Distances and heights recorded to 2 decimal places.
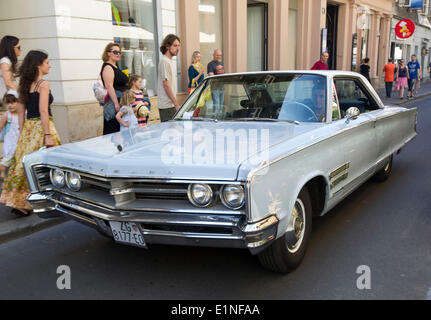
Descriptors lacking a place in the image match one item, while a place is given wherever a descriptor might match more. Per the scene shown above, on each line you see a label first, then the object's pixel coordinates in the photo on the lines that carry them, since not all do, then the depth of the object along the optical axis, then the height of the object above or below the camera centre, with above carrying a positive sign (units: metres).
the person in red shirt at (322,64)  12.31 +0.17
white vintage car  2.65 -0.69
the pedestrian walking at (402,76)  18.70 -0.38
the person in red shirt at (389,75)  18.94 -0.33
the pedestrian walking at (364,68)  18.05 +0.02
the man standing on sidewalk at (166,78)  6.48 -0.07
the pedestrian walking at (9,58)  5.50 +0.26
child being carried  5.05 -0.60
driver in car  3.89 -0.31
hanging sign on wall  18.44 +1.74
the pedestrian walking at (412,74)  19.77 -0.32
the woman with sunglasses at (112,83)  5.67 -0.11
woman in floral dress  4.42 -0.52
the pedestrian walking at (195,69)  9.75 +0.09
